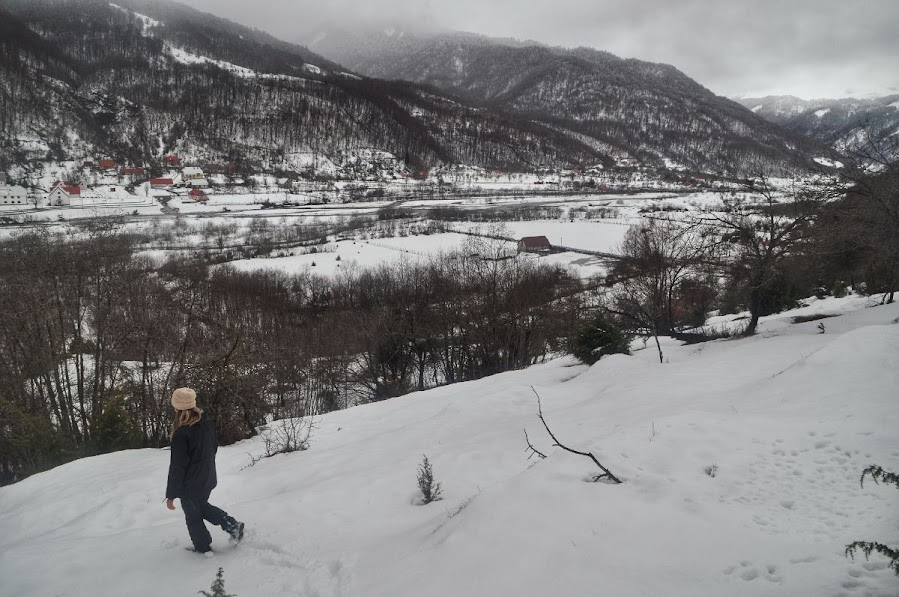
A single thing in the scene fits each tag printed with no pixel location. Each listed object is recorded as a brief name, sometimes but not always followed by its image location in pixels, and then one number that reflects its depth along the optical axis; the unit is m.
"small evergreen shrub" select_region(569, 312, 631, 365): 14.17
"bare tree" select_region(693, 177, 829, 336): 10.66
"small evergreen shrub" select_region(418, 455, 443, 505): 5.76
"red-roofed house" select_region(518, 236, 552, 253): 56.44
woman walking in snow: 4.43
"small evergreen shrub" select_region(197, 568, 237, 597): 3.32
